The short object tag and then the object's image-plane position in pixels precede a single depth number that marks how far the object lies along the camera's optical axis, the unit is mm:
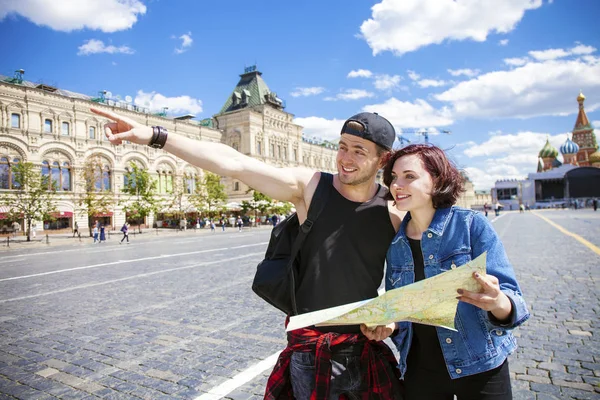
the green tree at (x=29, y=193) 29312
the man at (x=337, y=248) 2000
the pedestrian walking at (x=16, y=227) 33906
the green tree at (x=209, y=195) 44188
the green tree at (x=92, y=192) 34688
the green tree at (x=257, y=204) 47938
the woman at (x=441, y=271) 1878
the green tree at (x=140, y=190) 37156
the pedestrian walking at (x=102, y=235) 28150
